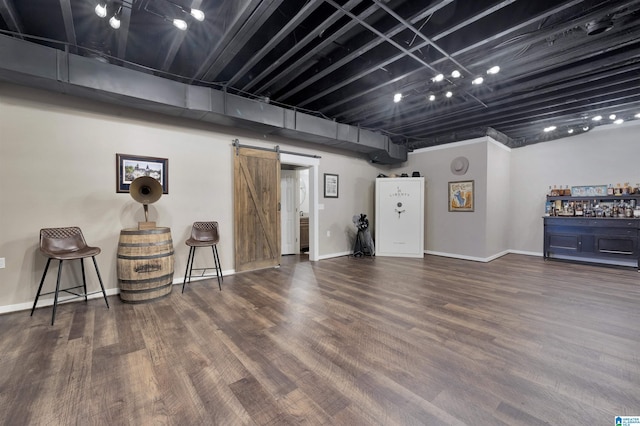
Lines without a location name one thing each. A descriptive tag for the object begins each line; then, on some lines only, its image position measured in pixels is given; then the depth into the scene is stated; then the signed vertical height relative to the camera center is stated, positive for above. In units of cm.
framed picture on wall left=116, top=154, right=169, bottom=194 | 338 +54
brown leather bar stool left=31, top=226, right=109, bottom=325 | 264 -41
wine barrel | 301 -64
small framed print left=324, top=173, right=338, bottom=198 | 559 +51
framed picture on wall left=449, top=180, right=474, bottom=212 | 555 +28
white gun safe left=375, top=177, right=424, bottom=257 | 575 -17
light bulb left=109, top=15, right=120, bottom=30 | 229 +163
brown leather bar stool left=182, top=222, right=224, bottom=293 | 365 -41
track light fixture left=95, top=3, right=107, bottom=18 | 213 +162
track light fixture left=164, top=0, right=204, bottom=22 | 212 +158
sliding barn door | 435 +2
